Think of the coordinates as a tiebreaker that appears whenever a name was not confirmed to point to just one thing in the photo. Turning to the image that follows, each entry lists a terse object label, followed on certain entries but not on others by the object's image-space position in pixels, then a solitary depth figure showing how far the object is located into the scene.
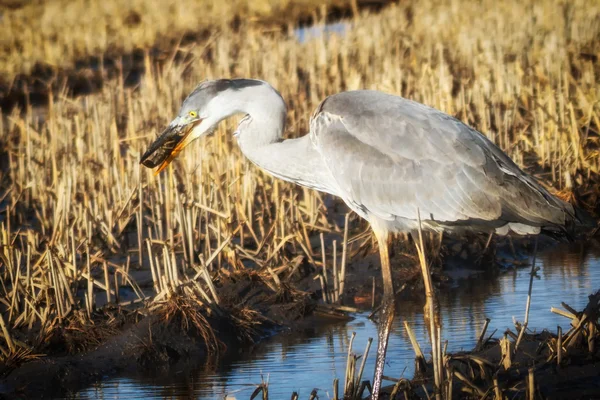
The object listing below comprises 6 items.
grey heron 11.69
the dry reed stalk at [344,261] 14.51
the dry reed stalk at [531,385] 8.95
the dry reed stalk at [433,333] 9.35
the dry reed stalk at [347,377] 9.84
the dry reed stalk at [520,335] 10.67
